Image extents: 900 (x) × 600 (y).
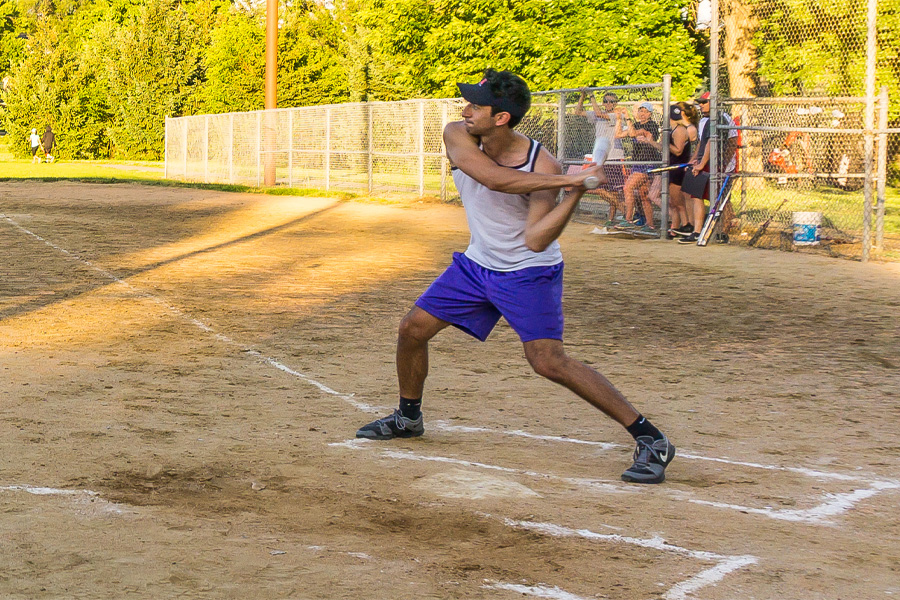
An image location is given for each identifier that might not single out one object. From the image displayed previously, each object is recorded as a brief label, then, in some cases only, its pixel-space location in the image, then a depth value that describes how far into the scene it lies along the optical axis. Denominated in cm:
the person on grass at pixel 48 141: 5584
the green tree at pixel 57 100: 6203
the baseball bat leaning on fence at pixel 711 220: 1638
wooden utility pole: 3550
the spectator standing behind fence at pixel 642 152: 1750
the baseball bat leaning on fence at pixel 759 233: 1678
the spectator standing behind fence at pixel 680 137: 1662
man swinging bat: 530
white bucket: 1577
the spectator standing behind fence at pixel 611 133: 1784
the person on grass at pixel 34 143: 5678
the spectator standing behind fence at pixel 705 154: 1587
